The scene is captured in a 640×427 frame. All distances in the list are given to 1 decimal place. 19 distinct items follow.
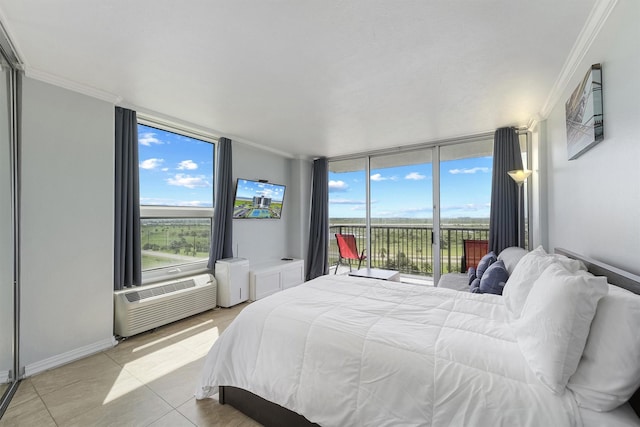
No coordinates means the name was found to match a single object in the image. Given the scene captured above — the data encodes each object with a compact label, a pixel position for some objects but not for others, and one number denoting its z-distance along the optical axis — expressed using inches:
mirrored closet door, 78.5
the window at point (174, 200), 125.8
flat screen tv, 165.0
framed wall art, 62.6
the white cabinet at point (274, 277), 155.5
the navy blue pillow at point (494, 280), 89.4
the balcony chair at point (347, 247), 186.7
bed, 37.9
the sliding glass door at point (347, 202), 203.5
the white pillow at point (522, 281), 61.0
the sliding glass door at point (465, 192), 159.3
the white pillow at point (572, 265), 57.0
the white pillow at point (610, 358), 35.6
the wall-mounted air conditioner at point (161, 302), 108.0
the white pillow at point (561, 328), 39.0
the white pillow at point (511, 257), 99.3
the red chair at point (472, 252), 156.2
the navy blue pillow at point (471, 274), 125.2
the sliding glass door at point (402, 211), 179.3
